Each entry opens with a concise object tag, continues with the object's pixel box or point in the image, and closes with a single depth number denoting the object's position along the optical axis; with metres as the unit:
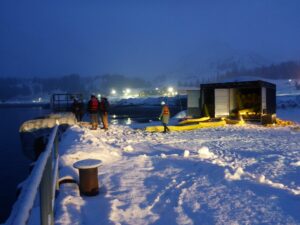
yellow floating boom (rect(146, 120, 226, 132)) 14.77
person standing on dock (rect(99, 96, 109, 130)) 15.23
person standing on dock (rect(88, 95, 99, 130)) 15.02
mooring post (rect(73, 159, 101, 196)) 4.62
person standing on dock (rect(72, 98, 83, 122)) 19.04
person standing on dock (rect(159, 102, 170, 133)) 13.69
